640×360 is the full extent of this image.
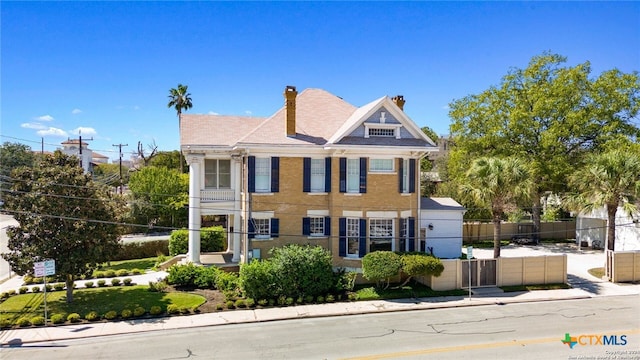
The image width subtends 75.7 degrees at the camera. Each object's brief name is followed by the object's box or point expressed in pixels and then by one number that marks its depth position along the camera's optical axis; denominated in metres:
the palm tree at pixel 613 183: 24.95
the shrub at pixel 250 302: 20.14
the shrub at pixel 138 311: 18.66
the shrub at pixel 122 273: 26.47
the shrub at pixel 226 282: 22.23
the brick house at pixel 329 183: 24.00
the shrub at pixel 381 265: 21.05
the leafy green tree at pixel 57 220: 18.95
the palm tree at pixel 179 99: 57.38
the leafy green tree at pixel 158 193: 42.38
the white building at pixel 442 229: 25.53
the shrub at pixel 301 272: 20.80
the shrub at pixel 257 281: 20.58
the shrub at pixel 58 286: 23.22
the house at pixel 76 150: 98.57
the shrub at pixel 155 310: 18.80
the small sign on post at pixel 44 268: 17.84
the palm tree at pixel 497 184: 23.77
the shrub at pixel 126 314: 18.50
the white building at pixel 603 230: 29.05
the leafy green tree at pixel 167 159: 69.75
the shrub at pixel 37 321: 17.61
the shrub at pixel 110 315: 18.36
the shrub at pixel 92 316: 18.14
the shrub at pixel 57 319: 17.84
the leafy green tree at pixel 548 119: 33.59
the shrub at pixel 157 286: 22.47
